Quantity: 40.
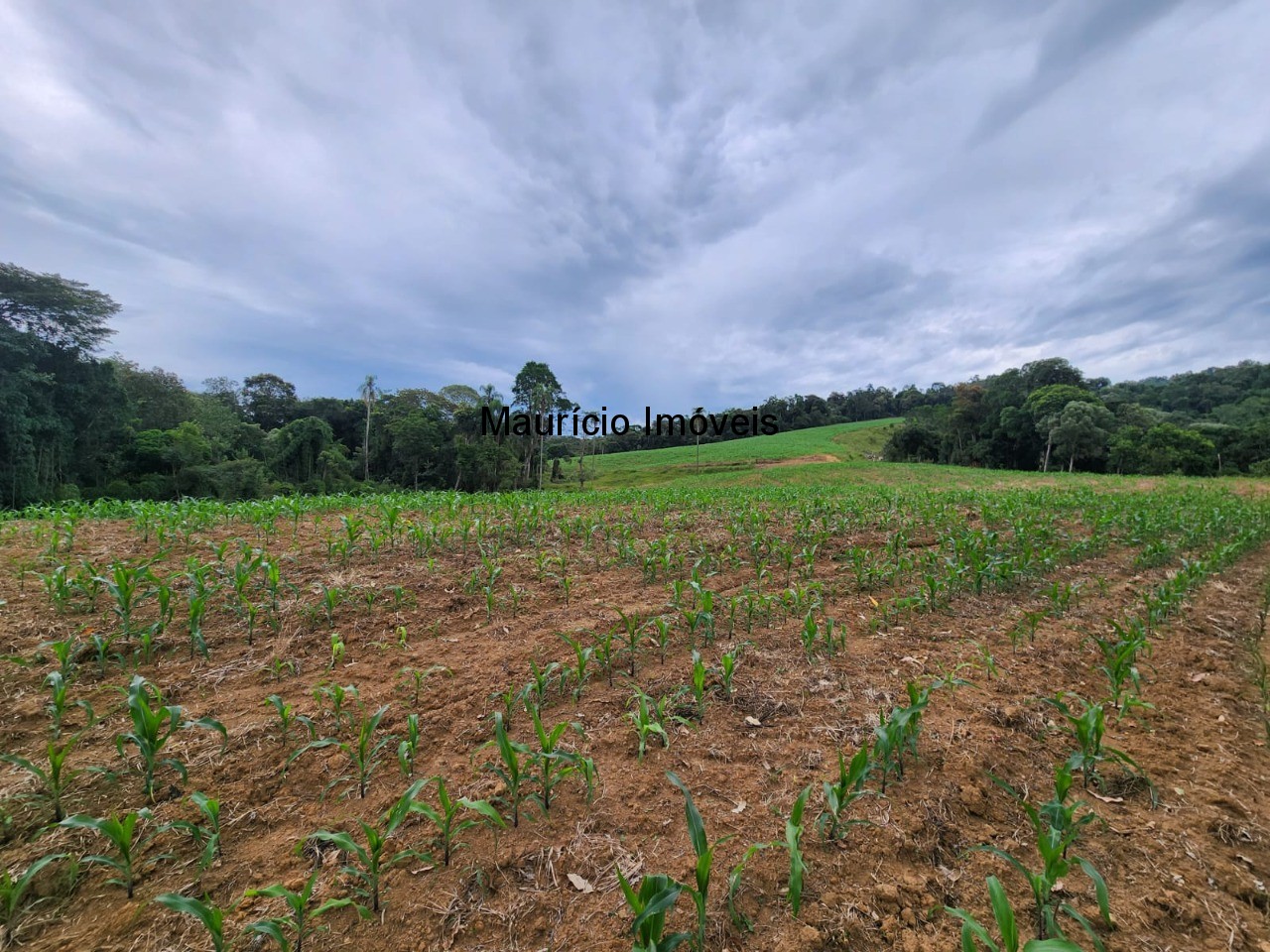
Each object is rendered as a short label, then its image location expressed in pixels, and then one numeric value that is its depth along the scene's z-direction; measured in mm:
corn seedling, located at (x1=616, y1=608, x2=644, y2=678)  3348
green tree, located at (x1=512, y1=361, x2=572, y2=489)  48281
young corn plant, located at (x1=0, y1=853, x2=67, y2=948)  1482
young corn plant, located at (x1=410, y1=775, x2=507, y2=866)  1802
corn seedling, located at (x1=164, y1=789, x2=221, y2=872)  1761
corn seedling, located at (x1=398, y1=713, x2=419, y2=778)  2211
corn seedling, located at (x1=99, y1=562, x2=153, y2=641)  3303
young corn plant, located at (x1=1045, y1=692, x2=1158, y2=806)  2264
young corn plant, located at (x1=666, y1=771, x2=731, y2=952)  1495
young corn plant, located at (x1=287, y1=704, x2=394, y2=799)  2205
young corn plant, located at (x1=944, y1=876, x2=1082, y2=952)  1297
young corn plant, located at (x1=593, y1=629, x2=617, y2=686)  3199
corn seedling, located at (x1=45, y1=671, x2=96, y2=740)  2381
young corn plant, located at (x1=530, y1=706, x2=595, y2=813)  2102
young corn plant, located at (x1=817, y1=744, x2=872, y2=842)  1946
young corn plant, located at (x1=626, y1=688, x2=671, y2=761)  2417
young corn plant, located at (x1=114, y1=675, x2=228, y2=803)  2074
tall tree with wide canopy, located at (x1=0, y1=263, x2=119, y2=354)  25625
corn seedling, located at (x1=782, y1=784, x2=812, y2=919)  1603
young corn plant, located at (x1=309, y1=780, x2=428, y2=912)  1677
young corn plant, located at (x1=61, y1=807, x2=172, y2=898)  1632
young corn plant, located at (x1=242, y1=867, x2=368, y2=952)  1442
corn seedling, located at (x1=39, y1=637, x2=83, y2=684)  2756
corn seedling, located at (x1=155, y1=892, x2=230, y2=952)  1394
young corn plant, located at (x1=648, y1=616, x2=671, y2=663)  3490
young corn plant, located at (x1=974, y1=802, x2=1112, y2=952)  1570
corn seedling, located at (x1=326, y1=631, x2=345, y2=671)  3281
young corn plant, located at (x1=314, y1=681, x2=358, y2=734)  2637
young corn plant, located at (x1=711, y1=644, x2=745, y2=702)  2988
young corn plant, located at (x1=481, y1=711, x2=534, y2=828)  1986
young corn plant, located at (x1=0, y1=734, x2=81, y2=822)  1939
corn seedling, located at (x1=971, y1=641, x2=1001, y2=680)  3379
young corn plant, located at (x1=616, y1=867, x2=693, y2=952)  1401
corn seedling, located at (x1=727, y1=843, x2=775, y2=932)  1620
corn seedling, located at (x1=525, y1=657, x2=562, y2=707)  2777
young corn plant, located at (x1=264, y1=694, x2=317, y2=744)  2477
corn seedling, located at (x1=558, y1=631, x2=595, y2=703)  2926
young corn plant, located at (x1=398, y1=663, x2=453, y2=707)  2926
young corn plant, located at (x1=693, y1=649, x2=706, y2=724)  2754
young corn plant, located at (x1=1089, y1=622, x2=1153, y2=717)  2982
